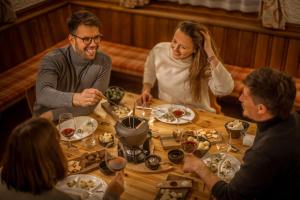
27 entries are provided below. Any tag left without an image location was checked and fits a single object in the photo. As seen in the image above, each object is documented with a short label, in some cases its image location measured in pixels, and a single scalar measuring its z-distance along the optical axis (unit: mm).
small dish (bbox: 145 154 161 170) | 1924
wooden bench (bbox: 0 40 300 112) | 3516
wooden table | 1796
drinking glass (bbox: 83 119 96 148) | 2139
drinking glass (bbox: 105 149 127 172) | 1847
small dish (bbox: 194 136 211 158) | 2031
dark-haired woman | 1397
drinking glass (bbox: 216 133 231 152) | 2086
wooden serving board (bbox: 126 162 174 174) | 1924
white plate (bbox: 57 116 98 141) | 2191
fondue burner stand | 1985
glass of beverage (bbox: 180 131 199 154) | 2012
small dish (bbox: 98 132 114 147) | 2121
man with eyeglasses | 2314
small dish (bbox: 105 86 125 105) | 2480
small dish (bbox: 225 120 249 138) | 2145
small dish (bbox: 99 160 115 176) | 1884
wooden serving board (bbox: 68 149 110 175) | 1923
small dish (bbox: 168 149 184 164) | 1962
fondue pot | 1886
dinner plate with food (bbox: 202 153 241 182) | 1903
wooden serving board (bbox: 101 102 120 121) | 2370
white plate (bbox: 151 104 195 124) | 2348
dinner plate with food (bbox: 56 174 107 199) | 1769
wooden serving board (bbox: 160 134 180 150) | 2102
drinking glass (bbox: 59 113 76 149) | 2049
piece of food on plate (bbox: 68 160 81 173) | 1923
